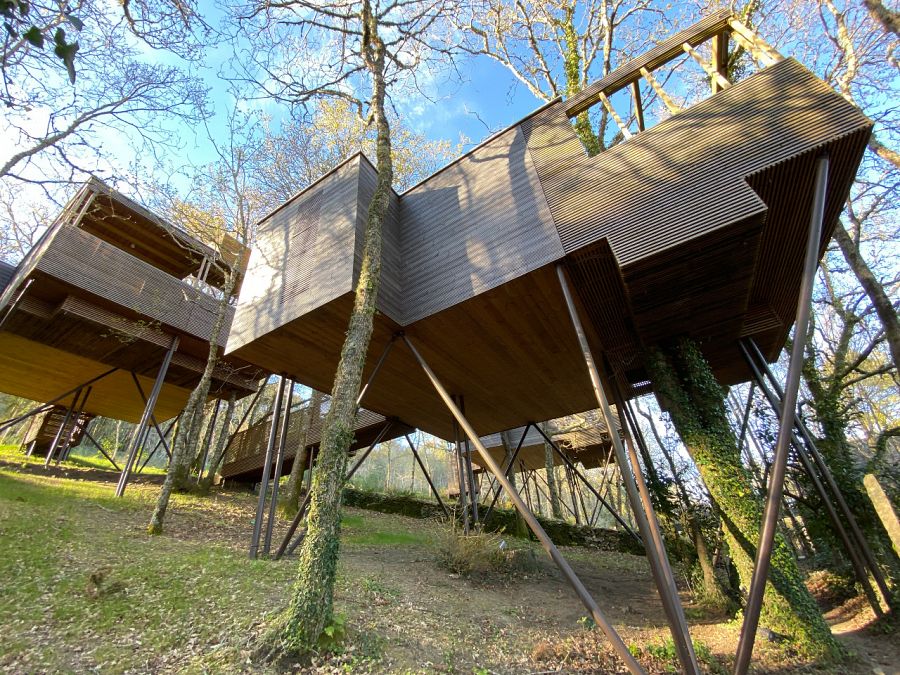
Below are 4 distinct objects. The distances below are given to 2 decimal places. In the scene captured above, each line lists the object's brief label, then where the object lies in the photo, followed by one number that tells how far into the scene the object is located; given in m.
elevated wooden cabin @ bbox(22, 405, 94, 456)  15.45
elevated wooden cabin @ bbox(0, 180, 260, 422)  9.39
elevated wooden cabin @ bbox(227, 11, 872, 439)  4.62
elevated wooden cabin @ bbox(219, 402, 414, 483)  11.51
